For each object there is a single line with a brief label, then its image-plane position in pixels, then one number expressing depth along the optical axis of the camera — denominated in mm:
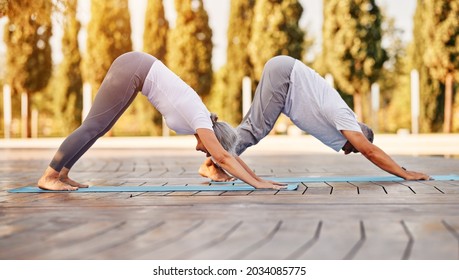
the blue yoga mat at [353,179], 5500
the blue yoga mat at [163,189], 4812
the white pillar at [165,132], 26658
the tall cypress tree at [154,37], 27938
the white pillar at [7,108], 24062
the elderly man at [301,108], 5188
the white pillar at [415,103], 22156
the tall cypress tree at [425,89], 24953
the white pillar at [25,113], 26134
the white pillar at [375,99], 24109
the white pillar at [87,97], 23859
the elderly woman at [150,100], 4602
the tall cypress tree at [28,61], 25703
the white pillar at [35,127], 29316
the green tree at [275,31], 24688
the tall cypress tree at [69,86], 28688
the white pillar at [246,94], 24234
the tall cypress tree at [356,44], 23609
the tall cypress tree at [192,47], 26953
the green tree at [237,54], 26656
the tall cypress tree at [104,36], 26906
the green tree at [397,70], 33844
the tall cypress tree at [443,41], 23141
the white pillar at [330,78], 24023
